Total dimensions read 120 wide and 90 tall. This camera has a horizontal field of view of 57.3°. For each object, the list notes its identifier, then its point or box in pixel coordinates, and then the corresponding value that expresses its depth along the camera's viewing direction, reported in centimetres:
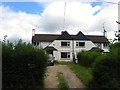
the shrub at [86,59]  1002
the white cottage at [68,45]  2197
